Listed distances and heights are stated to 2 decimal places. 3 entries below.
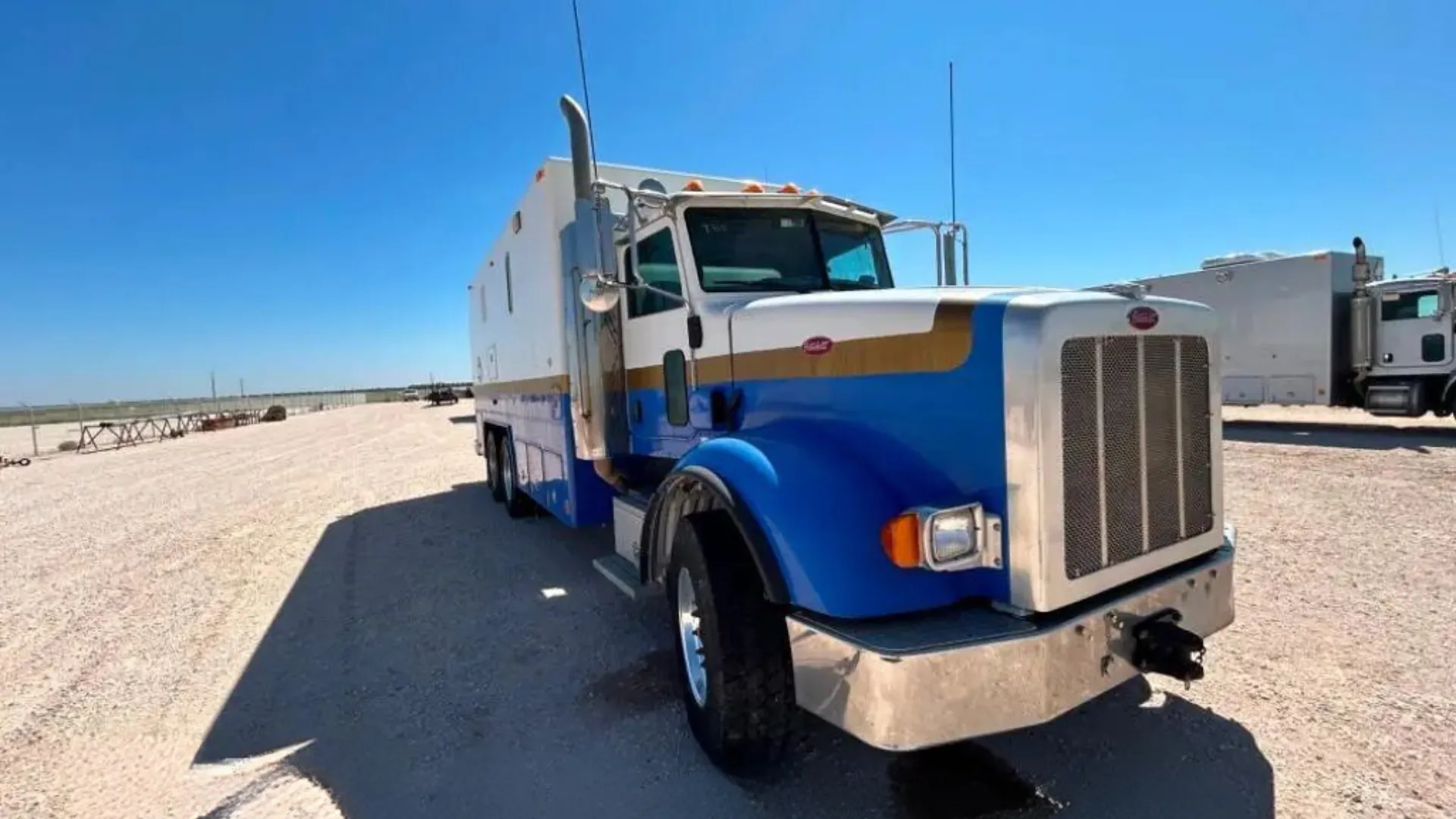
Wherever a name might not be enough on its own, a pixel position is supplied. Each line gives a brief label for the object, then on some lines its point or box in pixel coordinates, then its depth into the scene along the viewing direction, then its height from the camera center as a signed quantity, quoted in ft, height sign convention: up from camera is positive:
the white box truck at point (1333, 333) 43.88 +0.03
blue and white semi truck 7.80 -1.80
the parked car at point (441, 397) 183.42 -3.21
